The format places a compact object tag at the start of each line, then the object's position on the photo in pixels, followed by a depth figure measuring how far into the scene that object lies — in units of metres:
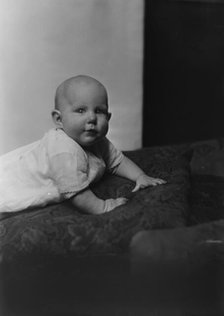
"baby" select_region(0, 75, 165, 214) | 1.08
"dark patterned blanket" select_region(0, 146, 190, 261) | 1.01
